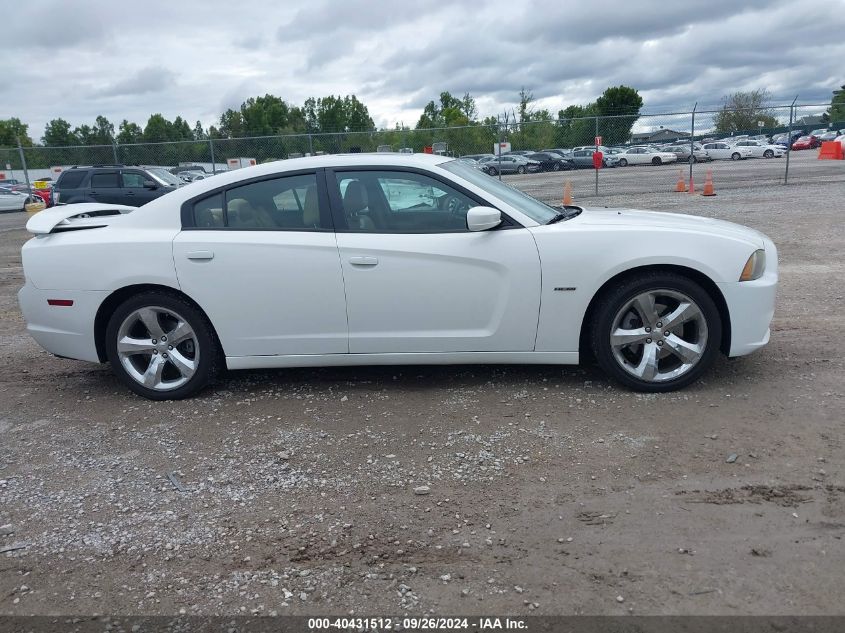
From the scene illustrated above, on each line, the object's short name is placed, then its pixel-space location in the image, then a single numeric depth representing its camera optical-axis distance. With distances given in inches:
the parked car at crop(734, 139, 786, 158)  1618.8
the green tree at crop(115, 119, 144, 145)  3228.3
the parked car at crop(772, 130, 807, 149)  1795.3
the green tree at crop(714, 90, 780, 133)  2117.4
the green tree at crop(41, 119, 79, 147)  3516.2
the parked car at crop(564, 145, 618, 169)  1483.8
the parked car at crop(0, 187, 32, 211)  1101.7
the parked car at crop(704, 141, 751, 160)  1617.9
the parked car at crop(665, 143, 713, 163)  1497.3
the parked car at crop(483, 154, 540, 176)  1473.9
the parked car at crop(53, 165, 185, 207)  703.7
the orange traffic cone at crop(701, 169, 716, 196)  675.4
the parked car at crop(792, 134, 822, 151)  1951.3
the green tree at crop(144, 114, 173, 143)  3374.8
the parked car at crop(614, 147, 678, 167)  1387.8
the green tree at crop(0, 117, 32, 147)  3602.4
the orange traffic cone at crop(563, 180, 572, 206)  654.5
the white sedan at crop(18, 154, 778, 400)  169.2
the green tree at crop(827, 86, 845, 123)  1141.5
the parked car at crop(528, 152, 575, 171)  1494.8
